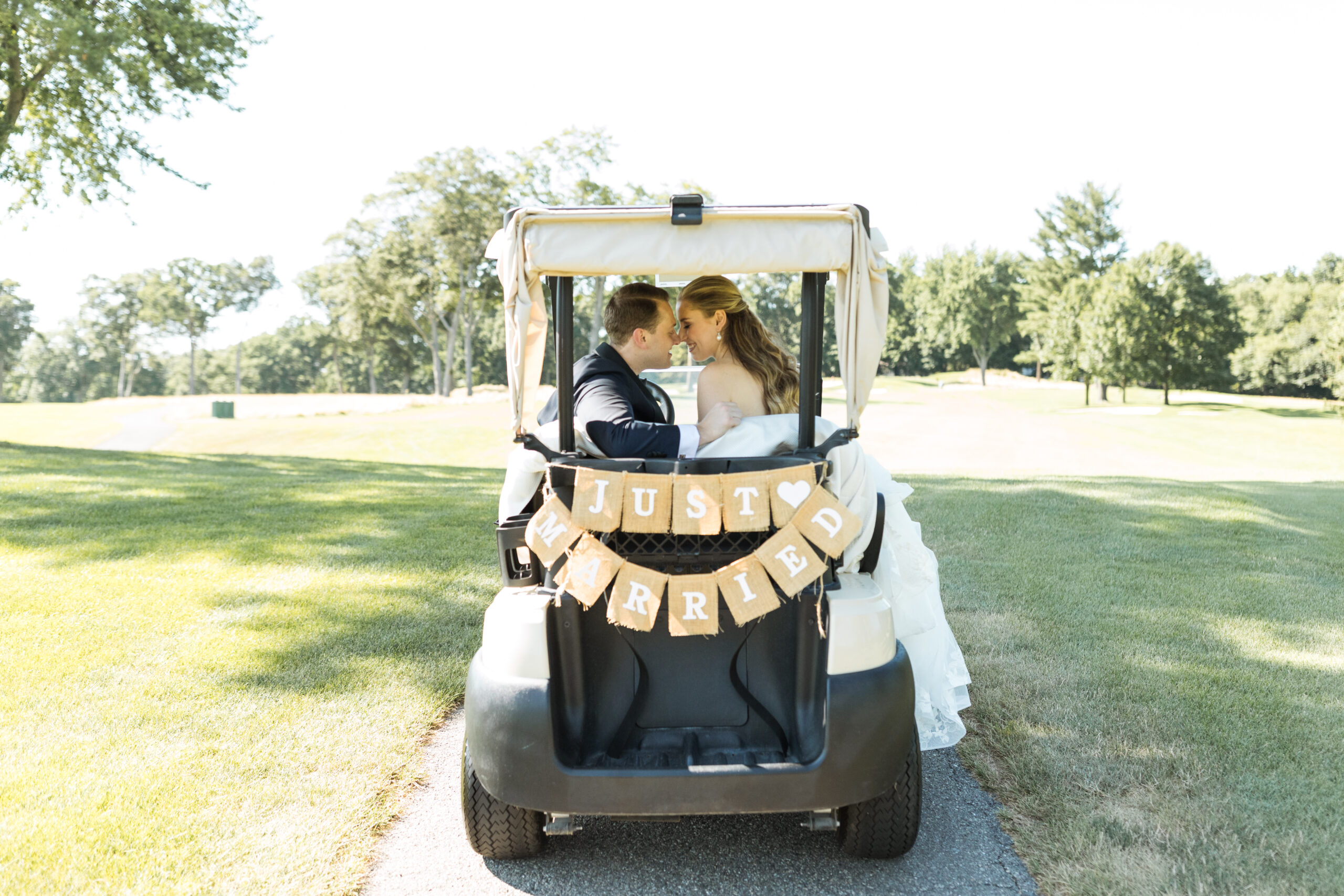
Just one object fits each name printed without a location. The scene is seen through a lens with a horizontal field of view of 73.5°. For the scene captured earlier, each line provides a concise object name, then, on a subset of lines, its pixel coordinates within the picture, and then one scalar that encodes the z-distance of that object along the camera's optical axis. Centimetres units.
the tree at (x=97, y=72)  1167
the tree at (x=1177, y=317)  3694
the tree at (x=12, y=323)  5938
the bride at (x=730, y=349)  284
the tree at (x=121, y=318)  6325
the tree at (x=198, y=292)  6175
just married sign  225
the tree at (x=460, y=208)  3753
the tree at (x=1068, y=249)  5012
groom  245
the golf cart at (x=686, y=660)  226
